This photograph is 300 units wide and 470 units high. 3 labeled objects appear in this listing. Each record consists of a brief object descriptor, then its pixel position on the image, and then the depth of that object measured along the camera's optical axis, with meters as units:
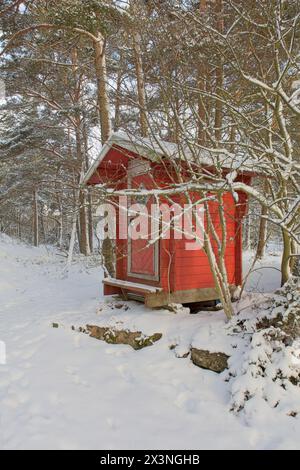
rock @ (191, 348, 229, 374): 3.84
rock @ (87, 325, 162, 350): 4.62
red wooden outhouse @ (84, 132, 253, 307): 5.35
